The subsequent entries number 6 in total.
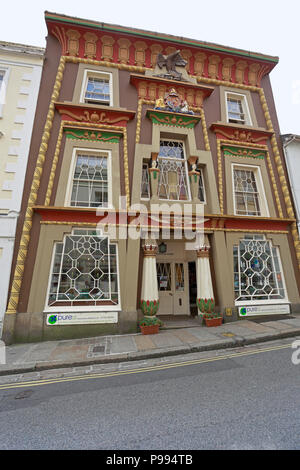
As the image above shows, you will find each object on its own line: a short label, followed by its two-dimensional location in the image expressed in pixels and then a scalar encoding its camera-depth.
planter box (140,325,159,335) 6.54
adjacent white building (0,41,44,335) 6.66
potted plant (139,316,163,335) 6.55
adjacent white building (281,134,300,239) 9.42
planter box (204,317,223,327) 7.09
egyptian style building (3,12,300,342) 6.80
